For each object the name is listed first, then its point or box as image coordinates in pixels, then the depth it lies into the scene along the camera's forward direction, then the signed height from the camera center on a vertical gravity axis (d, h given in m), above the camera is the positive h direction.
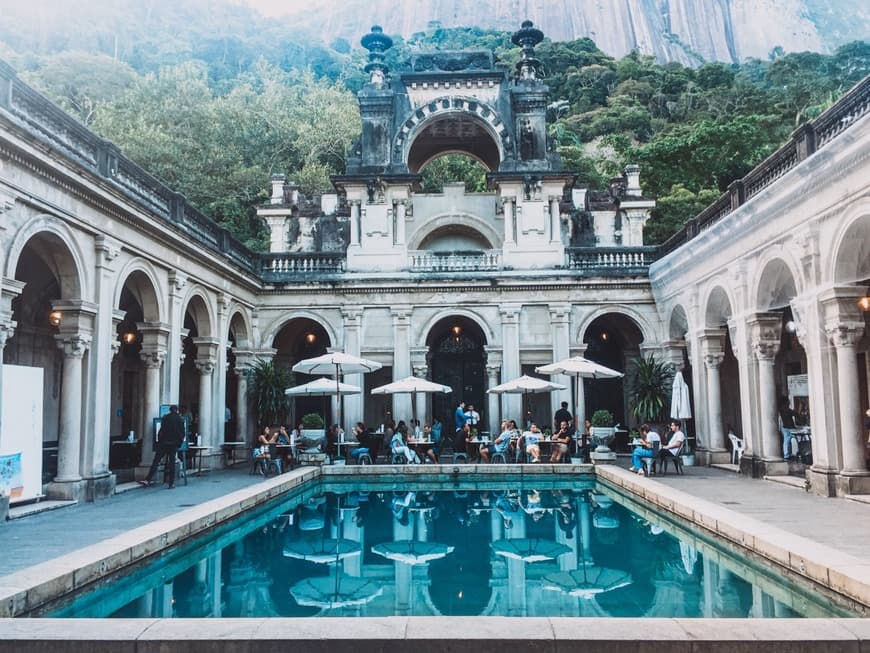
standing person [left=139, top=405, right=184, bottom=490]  14.16 -0.68
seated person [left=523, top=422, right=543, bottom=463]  17.64 -1.11
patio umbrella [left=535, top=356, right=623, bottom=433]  17.77 +0.72
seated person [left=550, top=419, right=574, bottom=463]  17.44 -1.05
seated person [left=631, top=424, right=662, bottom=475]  15.38 -1.14
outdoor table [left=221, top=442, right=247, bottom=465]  20.83 -1.40
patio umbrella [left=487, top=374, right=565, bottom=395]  18.41 +0.32
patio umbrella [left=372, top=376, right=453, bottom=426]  18.98 +0.35
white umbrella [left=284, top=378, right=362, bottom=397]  18.12 +0.34
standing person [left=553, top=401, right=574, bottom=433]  18.47 -0.47
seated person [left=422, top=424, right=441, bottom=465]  18.27 -1.27
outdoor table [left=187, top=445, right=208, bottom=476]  17.01 -1.24
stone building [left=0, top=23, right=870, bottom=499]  11.66 +2.89
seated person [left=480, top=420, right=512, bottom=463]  17.98 -1.14
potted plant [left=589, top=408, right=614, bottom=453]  18.31 -0.78
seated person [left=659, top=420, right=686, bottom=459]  15.65 -1.10
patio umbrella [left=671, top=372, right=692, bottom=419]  17.97 -0.11
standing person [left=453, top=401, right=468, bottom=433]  19.81 -0.49
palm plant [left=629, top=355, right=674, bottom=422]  19.42 +0.18
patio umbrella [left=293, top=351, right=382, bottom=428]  17.84 +0.94
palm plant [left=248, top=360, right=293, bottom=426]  20.66 +0.30
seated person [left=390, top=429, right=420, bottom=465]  17.84 -1.18
